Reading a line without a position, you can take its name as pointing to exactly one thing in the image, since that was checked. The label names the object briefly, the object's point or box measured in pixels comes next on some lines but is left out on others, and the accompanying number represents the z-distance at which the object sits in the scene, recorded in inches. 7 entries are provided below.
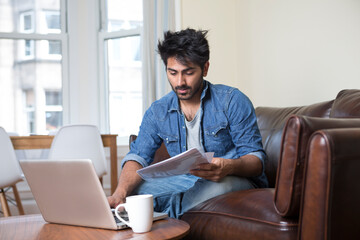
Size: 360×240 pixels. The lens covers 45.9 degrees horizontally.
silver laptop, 45.1
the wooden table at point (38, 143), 126.4
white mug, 43.3
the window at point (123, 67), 174.9
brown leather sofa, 41.3
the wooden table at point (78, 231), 42.8
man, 62.6
